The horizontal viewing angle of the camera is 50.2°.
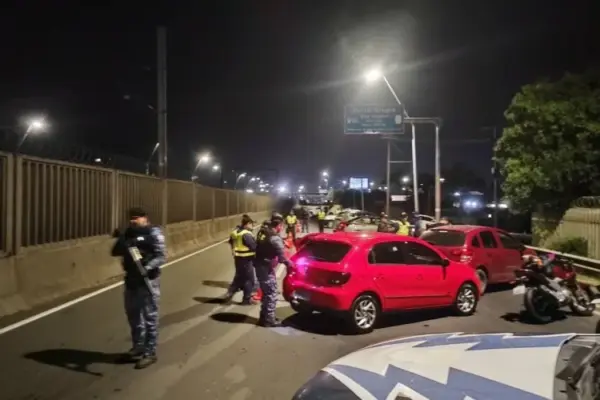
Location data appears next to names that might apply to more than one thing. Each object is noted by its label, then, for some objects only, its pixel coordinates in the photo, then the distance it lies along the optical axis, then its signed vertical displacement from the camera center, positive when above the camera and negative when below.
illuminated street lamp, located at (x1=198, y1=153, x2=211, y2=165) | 76.06 +5.61
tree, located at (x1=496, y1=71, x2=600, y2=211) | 23.89 +2.34
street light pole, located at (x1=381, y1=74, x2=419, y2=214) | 31.71 +2.06
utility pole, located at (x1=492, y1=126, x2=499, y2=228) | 34.92 +1.20
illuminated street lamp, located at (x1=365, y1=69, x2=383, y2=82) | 24.17 +4.85
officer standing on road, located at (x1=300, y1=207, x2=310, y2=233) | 37.34 -1.05
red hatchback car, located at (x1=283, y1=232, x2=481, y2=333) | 9.26 -1.14
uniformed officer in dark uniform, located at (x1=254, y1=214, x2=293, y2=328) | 9.61 -0.99
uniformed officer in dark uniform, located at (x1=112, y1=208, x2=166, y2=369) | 7.07 -0.88
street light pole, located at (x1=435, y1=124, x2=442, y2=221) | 27.19 +1.10
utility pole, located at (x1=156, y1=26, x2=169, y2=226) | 25.61 +4.28
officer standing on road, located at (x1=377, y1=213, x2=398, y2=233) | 19.72 -0.76
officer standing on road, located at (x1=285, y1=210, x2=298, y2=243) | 23.53 -0.81
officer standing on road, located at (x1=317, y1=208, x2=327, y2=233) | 32.78 -0.91
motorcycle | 10.44 -1.43
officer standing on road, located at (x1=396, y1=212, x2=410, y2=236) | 18.89 -0.74
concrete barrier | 10.67 -1.39
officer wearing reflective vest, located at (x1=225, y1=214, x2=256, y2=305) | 11.41 -1.04
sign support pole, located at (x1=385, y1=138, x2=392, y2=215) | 49.75 +2.56
